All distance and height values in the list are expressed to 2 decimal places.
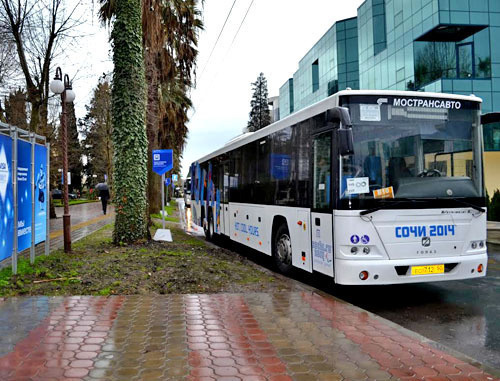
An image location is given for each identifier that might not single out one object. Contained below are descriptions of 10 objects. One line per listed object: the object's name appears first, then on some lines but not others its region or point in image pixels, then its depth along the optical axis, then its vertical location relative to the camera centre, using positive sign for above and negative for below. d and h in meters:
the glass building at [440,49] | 32.88 +10.89
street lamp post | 10.62 +1.82
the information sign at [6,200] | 7.67 -0.02
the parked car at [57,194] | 55.95 +0.44
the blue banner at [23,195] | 8.59 +0.06
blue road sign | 17.09 +1.30
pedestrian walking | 27.66 +0.28
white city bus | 6.59 +0.03
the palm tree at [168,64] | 15.55 +5.75
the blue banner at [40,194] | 9.85 +0.09
